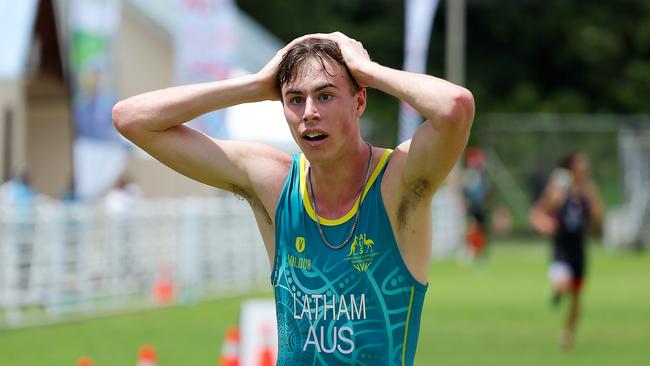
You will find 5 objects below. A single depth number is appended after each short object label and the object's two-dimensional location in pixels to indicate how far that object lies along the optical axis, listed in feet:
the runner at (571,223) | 113.39
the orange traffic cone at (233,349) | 60.80
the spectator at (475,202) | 216.54
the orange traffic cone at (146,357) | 58.34
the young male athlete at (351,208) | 30.99
